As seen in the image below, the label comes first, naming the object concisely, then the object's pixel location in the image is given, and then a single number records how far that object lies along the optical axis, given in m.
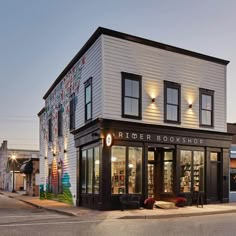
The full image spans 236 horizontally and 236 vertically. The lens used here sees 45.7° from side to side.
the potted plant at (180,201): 14.51
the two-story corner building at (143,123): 13.79
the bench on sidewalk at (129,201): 13.34
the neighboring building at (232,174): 17.08
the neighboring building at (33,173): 27.99
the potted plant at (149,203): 13.68
